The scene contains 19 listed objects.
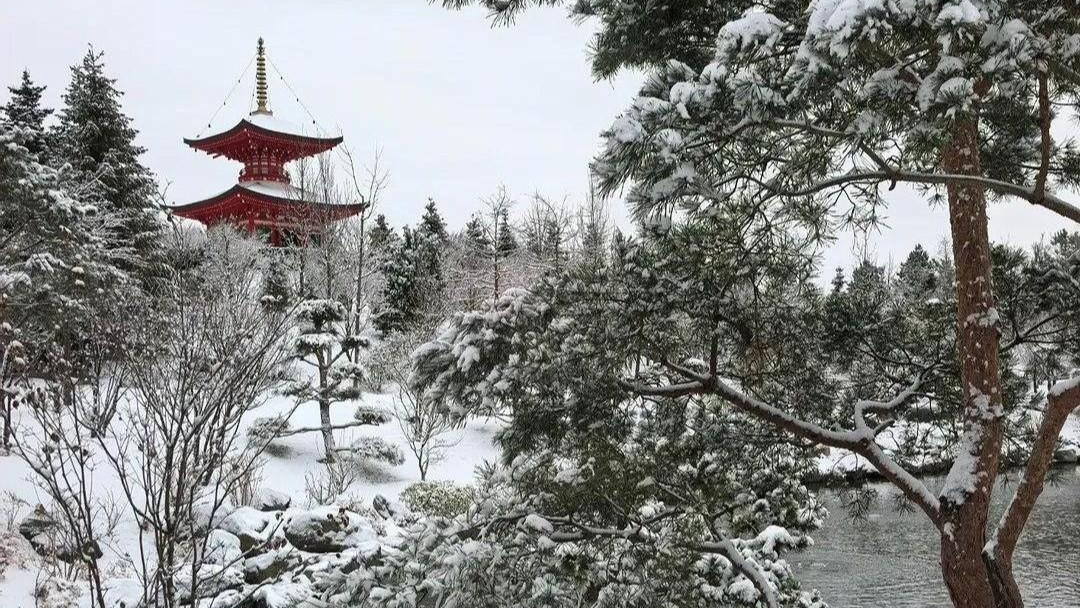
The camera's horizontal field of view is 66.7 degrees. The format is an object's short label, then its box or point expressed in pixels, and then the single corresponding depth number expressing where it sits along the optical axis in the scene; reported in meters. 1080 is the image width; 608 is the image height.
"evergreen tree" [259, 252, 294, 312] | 19.64
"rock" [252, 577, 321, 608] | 6.91
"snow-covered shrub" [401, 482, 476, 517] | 11.69
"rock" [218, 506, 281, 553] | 9.45
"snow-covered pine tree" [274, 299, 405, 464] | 13.78
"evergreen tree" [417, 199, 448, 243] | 29.98
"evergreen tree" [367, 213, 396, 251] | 25.05
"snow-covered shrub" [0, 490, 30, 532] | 9.58
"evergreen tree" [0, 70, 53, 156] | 18.38
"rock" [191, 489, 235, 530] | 9.34
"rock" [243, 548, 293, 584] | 8.54
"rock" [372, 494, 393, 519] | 11.74
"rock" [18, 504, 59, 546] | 9.38
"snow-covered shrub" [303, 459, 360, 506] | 12.33
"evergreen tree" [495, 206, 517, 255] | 28.70
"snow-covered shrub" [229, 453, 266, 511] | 10.69
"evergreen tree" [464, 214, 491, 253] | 27.74
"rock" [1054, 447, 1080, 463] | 18.77
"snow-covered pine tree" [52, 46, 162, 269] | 18.36
